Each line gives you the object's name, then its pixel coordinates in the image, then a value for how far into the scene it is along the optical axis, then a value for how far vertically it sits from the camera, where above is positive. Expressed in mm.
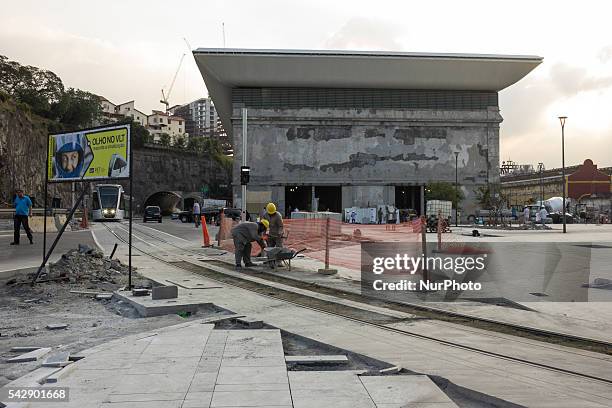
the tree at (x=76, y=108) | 74500 +14009
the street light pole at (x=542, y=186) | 80325 +3374
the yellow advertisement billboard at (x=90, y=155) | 9141 +931
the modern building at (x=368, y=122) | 69188 +11389
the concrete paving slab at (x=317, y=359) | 4930 -1460
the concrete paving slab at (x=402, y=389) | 3943 -1457
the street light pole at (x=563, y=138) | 36250 +4945
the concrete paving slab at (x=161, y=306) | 7504 -1481
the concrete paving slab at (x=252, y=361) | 4824 -1472
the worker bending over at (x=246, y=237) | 13641 -828
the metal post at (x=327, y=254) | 12954 -1213
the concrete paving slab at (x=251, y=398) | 3824 -1450
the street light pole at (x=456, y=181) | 63328 +3190
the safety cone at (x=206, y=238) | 21181 -1351
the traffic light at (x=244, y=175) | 21875 +1271
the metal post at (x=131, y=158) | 8850 +790
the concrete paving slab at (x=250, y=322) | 6664 -1508
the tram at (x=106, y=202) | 44219 +238
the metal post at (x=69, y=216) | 9630 -210
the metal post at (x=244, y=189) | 21938 +690
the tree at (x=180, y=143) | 104675 +12835
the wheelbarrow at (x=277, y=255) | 13258 -1250
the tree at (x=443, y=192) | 64500 +1753
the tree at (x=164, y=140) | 101275 +12722
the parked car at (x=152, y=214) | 50312 -867
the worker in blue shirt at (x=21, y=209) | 16984 -149
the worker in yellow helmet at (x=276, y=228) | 14492 -625
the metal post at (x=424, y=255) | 10445 -1001
